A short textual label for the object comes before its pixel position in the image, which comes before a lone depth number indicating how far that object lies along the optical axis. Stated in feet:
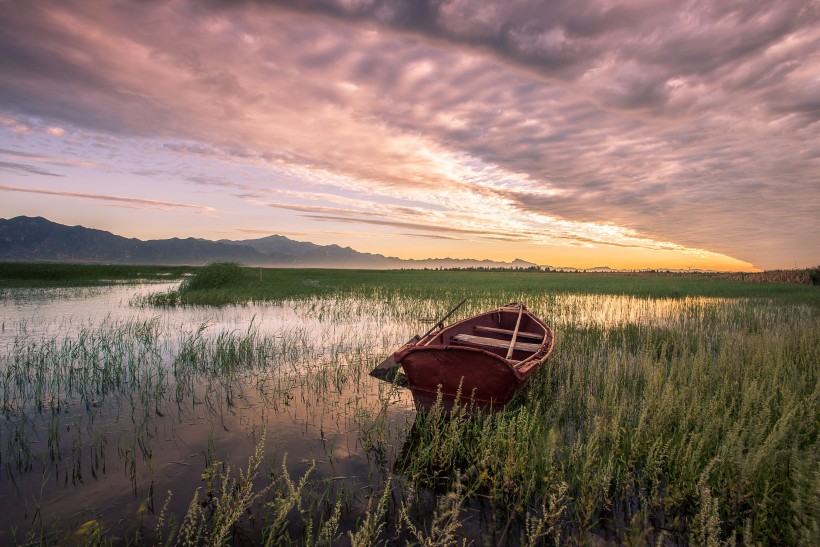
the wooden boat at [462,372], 20.02
